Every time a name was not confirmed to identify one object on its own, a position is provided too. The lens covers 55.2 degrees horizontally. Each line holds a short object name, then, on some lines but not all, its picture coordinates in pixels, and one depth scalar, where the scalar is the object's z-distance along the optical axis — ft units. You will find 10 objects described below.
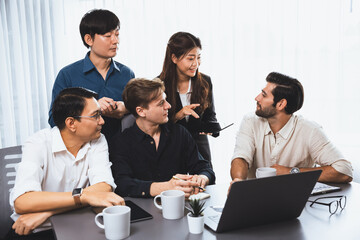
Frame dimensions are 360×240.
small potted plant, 4.00
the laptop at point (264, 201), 3.80
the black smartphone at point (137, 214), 4.45
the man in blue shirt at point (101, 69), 7.33
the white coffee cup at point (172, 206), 4.40
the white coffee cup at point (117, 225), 3.83
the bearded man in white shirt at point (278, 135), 7.15
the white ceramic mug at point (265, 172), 5.28
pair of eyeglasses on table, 4.74
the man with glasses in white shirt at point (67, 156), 5.24
